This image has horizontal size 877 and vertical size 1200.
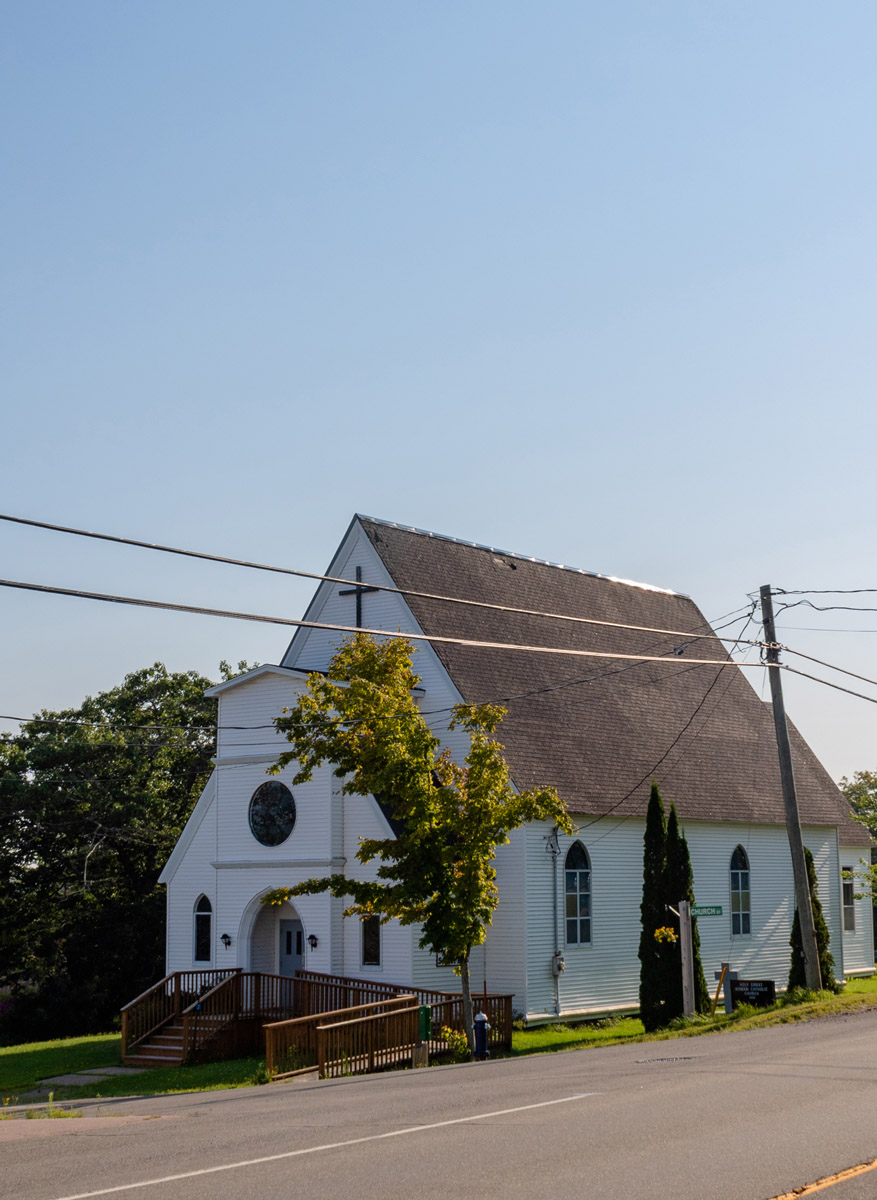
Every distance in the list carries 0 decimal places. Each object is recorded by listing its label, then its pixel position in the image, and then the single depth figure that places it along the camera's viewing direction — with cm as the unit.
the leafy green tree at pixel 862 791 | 7750
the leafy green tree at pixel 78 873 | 4216
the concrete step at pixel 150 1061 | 2594
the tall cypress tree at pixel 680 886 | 2706
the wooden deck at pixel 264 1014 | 2300
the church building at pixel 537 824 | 2930
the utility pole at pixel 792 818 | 2716
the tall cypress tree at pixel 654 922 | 2656
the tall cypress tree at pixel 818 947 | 2852
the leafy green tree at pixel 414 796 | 2322
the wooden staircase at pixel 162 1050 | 2614
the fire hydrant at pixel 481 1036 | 2359
